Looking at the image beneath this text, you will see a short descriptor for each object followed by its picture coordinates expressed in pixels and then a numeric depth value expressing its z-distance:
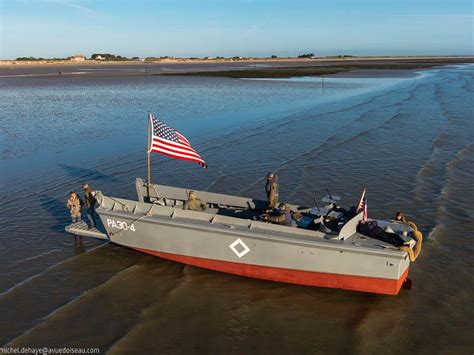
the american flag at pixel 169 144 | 10.35
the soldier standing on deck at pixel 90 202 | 11.15
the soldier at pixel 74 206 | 11.32
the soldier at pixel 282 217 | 9.27
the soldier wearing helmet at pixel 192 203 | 10.46
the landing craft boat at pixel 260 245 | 8.28
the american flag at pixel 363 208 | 9.40
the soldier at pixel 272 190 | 10.05
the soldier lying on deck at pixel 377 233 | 8.52
